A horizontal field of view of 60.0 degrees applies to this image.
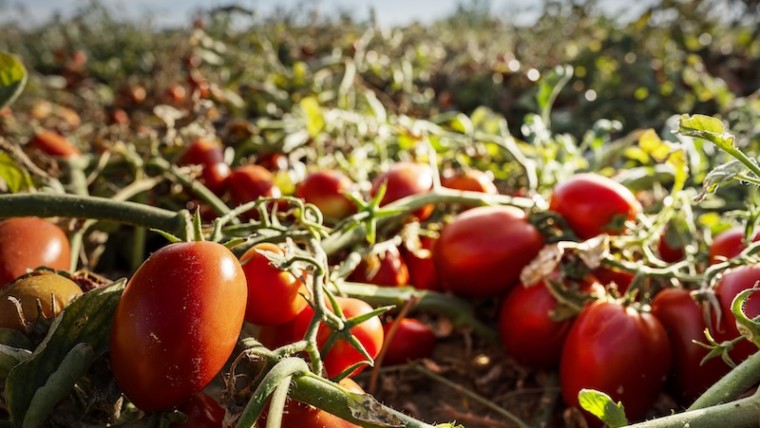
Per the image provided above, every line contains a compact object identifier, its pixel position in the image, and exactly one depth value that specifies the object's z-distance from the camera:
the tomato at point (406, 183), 0.41
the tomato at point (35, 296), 0.24
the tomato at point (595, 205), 0.36
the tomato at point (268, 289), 0.26
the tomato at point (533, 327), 0.35
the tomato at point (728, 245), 0.32
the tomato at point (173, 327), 0.21
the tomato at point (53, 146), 0.49
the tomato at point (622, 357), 0.30
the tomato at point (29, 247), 0.30
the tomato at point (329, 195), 0.41
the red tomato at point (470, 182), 0.44
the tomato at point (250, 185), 0.43
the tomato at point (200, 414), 0.23
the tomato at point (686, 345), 0.30
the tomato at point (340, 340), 0.27
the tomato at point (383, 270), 0.37
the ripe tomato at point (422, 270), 0.43
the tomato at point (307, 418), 0.22
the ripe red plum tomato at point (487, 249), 0.37
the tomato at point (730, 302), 0.27
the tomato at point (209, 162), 0.46
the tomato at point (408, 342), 0.38
